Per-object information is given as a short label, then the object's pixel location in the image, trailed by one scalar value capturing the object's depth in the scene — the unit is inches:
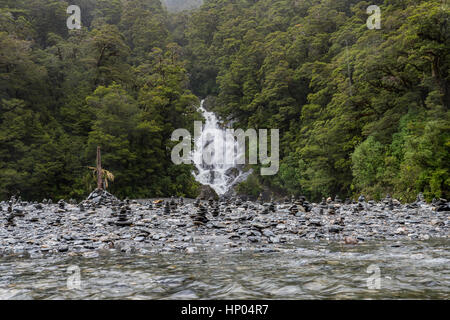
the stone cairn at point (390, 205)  534.0
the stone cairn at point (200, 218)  371.5
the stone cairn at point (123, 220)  375.9
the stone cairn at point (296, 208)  479.0
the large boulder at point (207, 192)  1428.9
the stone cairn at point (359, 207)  524.5
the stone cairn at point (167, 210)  480.1
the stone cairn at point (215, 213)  443.2
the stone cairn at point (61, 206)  531.8
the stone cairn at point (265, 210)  480.6
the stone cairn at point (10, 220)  397.5
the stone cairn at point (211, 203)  601.8
